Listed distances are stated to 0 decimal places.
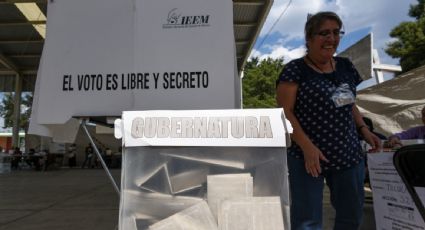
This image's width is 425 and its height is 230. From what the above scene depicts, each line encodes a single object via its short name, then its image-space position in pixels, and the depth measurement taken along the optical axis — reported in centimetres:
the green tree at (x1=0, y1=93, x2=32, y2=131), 3206
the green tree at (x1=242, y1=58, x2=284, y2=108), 3767
